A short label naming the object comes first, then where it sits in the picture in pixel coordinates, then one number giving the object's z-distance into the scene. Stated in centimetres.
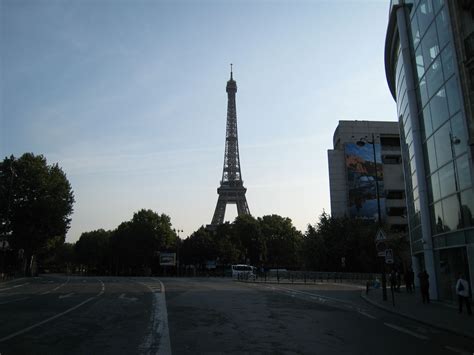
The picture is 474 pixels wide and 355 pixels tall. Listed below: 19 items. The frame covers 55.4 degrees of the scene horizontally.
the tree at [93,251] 11869
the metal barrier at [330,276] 4947
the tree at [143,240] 9169
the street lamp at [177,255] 8725
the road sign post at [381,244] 2241
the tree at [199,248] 8531
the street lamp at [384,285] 2338
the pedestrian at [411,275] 2954
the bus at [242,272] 5750
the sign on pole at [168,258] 8112
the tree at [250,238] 9488
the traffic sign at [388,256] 2104
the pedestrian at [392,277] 2361
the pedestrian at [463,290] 1598
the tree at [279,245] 10231
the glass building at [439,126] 1817
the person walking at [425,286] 2080
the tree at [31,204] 5878
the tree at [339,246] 5709
